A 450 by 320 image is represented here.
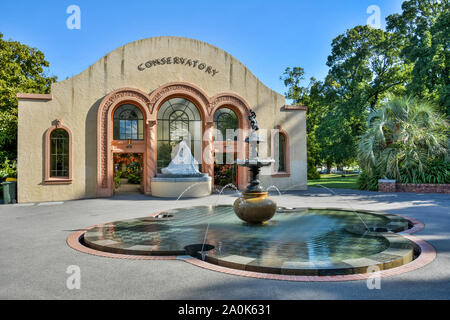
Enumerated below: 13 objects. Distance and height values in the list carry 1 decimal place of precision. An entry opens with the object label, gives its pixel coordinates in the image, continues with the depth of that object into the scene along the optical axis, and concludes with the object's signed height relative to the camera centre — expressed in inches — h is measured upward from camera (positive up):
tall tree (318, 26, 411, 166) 1065.5 +287.4
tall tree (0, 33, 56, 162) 728.3 +254.0
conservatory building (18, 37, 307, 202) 636.7 +100.4
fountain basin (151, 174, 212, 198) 655.1 -45.9
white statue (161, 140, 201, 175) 668.7 +0.4
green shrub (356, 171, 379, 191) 775.1 -51.0
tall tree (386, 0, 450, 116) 823.1 +293.0
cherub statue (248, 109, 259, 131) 337.4 +42.7
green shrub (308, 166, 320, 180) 1327.5 -45.2
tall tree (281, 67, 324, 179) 1250.6 +263.4
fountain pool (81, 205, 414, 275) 202.5 -66.7
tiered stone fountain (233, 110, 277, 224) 327.3 -37.9
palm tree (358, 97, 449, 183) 740.0 +49.9
